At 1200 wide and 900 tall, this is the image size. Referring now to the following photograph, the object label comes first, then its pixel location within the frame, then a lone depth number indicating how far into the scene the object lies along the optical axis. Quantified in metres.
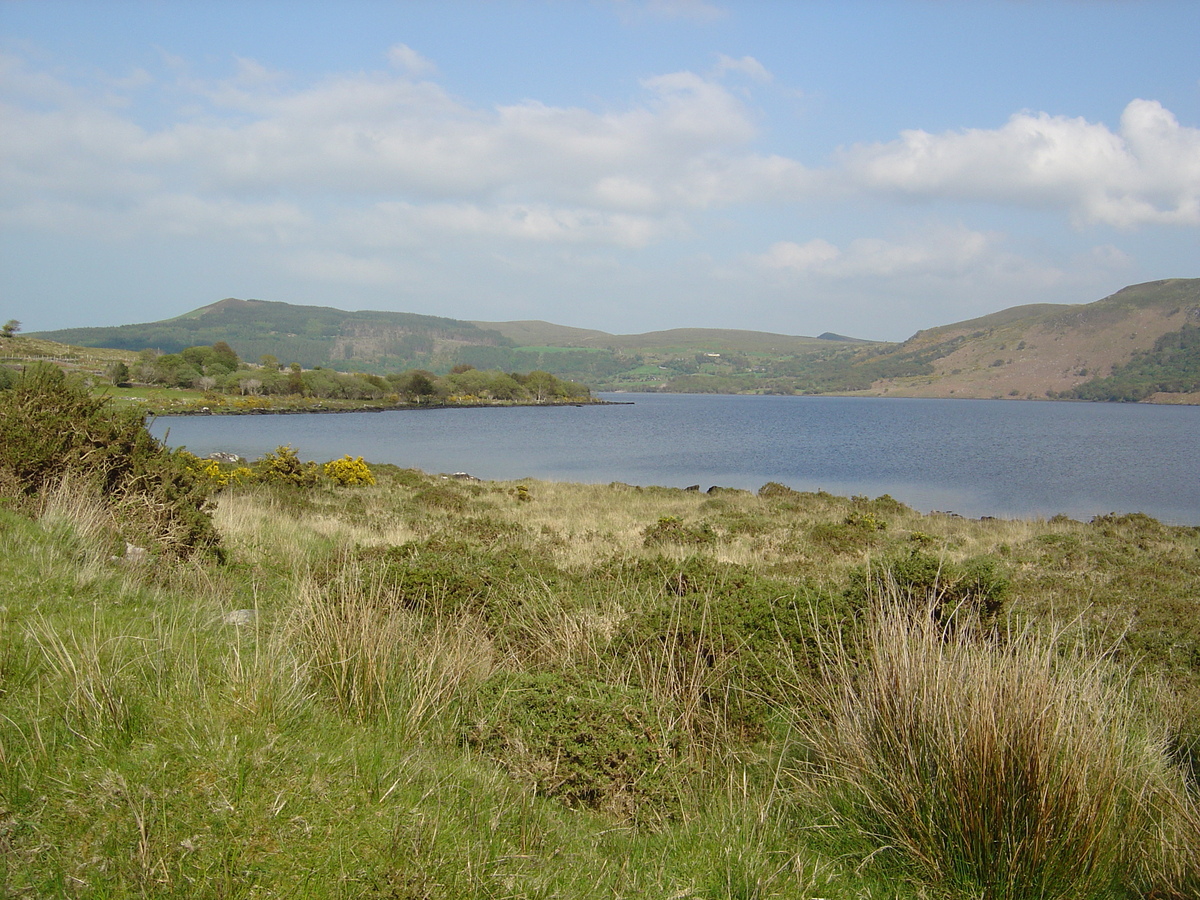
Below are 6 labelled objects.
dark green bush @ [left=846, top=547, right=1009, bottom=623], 6.41
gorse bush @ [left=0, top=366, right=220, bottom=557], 8.16
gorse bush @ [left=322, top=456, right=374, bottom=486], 22.02
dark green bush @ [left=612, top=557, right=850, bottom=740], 5.06
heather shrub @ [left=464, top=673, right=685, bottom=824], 3.90
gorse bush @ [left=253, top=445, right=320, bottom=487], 19.23
